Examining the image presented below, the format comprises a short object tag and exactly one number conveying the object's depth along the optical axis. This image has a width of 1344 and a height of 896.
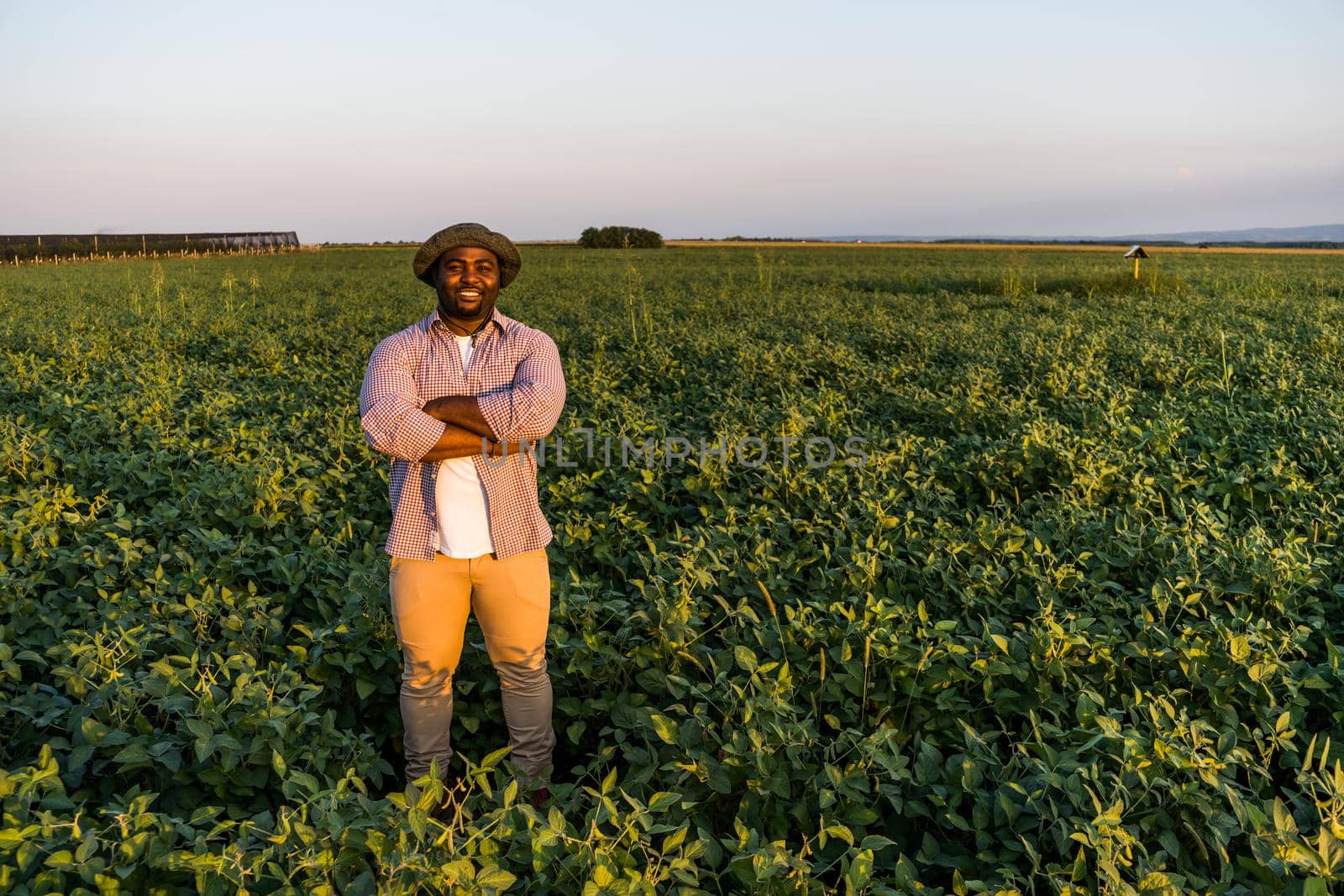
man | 2.99
